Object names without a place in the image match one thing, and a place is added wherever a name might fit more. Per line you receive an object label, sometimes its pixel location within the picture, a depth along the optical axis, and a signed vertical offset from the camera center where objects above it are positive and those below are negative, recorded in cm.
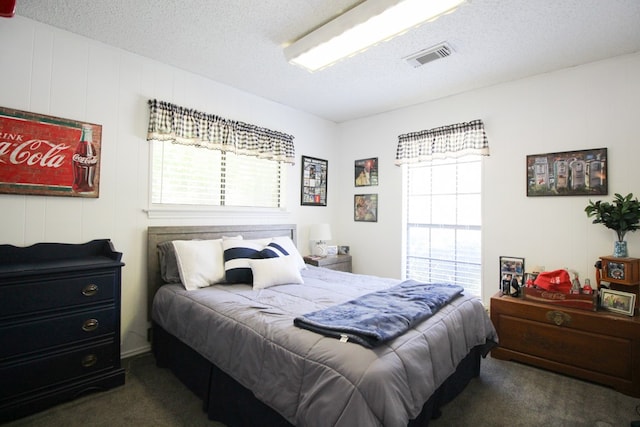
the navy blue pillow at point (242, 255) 264 -34
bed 131 -69
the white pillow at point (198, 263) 251 -39
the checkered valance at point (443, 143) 330 +90
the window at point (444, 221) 351 +0
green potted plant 239 +6
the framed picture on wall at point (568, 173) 270 +46
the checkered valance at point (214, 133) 280 +87
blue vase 246 -20
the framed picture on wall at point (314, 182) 418 +52
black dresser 185 -72
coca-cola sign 215 +44
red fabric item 259 -50
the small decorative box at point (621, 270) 236 -36
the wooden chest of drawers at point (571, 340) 223 -93
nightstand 384 -54
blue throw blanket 150 -54
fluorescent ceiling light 189 +132
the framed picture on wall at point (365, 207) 422 +18
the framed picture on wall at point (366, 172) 422 +67
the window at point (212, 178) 291 +42
